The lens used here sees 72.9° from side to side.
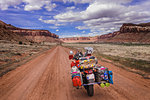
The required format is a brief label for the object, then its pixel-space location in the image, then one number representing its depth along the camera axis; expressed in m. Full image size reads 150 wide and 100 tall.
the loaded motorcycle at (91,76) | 4.22
